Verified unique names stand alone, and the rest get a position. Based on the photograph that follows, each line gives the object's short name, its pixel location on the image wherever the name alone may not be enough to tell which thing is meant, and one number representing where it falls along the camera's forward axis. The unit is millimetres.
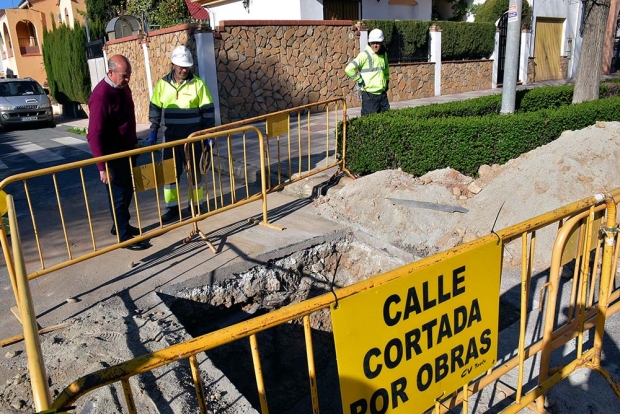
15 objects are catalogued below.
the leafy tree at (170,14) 20469
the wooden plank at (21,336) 3424
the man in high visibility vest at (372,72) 7688
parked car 16906
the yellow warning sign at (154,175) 4766
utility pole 7379
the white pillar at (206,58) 11625
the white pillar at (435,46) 17016
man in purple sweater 4590
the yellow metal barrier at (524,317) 1652
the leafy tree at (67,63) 19219
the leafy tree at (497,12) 20078
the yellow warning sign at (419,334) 1944
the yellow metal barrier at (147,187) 4746
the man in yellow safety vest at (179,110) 5480
